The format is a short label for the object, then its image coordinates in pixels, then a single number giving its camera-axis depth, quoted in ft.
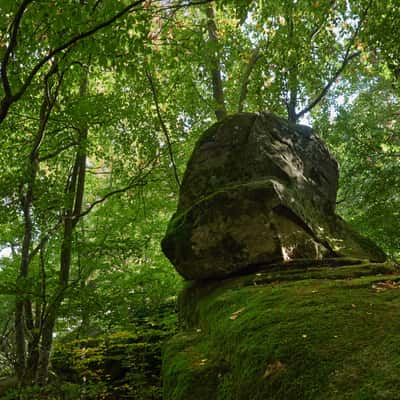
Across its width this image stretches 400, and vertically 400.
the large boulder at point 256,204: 16.46
